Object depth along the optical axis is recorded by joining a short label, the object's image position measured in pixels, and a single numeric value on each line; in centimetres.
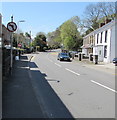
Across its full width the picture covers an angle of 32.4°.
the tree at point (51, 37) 11596
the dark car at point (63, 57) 3422
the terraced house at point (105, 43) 3077
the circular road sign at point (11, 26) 1209
